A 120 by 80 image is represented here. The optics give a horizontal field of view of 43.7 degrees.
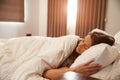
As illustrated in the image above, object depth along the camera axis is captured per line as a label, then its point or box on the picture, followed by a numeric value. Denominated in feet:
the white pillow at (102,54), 3.33
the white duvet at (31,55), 3.80
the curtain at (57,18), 12.79
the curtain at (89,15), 10.96
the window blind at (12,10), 11.50
